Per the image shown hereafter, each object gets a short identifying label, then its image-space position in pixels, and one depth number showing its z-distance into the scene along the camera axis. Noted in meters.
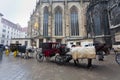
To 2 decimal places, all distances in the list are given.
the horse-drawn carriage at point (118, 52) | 5.15
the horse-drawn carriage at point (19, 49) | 8.30
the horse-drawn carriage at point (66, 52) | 4.29
